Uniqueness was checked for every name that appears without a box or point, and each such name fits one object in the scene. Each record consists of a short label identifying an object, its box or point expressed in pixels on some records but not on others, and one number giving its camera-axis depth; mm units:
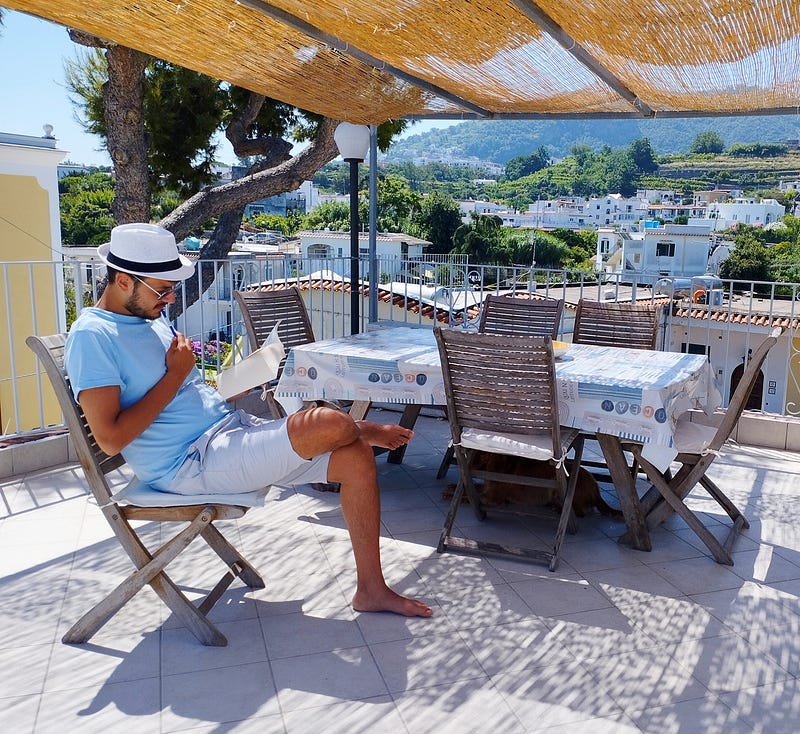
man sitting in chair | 2238
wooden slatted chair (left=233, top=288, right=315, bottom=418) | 4309
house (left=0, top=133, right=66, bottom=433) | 12000
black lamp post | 5715
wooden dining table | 3041
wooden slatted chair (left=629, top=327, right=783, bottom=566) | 3105
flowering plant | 4803
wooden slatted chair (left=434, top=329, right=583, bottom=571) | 2988
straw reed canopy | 3350
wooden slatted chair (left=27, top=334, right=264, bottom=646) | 2344
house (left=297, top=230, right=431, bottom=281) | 40553
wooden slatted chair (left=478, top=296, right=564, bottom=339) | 4656
